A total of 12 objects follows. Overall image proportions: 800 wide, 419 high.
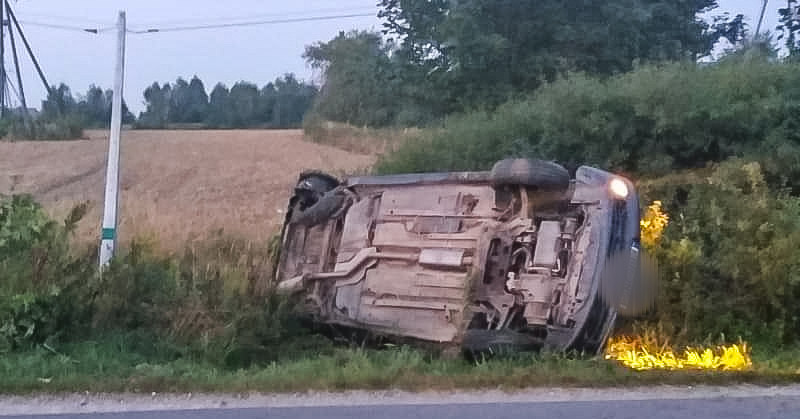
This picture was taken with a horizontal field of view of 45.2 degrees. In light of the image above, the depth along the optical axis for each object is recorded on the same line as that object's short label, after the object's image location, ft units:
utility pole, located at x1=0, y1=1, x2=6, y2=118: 90.06
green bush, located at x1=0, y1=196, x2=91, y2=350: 25.50
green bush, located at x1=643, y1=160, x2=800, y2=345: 25.66
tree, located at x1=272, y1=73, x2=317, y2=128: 160.15
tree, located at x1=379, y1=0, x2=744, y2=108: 55.31
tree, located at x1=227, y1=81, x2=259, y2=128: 164.86
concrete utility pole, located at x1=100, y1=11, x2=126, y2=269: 30.54
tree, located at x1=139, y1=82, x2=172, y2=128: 145.12
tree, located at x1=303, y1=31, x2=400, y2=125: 62.34
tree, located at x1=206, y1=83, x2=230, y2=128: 161.90
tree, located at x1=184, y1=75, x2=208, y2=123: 167.02
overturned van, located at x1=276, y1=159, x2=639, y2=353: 23.12
